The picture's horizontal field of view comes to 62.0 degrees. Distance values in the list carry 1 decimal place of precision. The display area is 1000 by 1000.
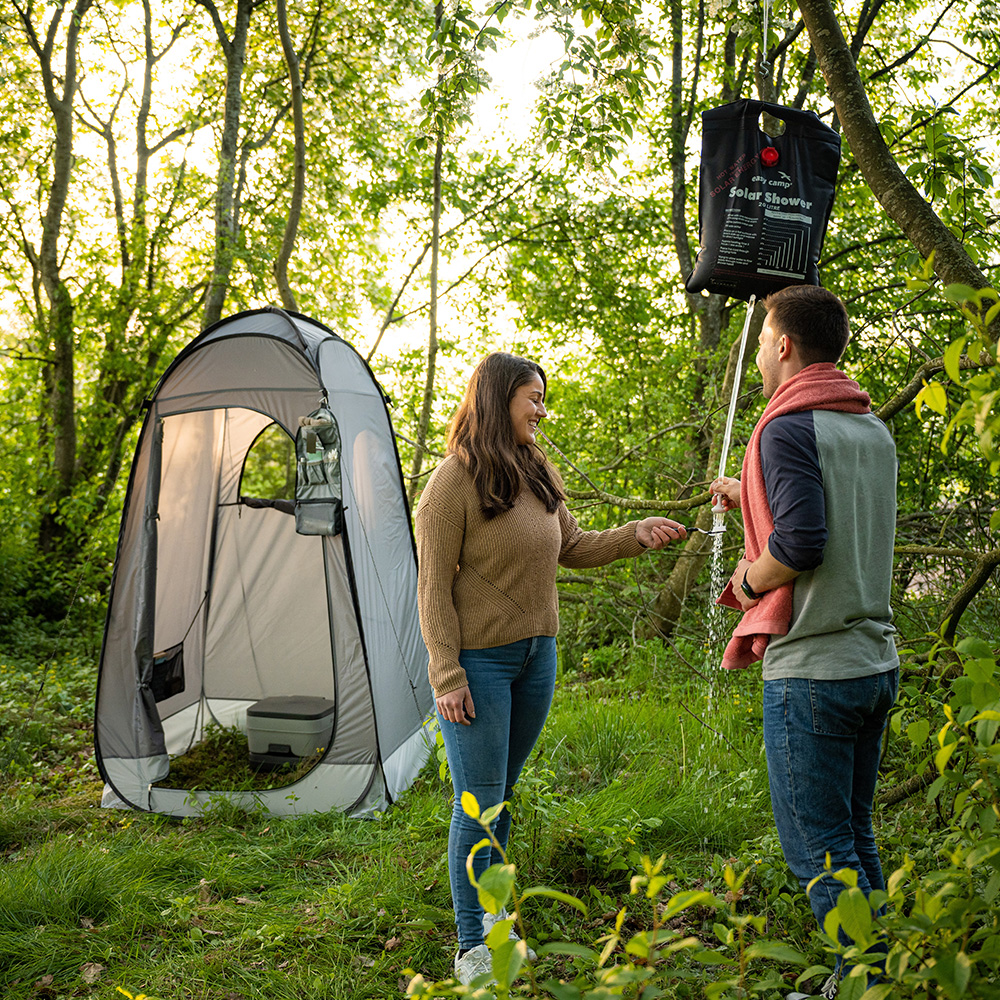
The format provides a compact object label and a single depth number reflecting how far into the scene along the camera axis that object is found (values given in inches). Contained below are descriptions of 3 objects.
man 64.1
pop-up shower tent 141.4
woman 80.9
